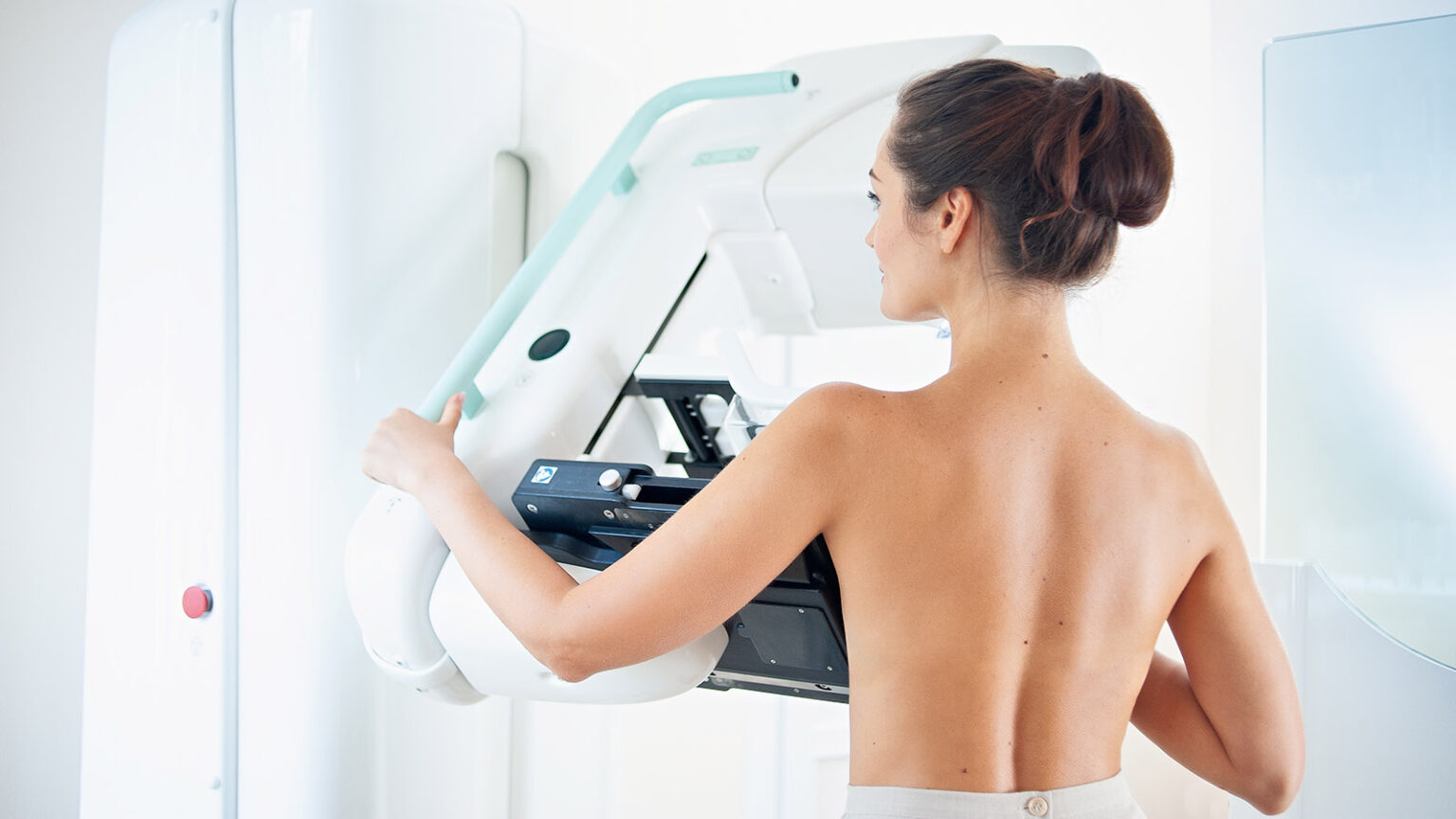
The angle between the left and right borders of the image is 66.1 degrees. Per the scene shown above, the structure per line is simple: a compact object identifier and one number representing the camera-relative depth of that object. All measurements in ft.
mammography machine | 4.26
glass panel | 7.05
